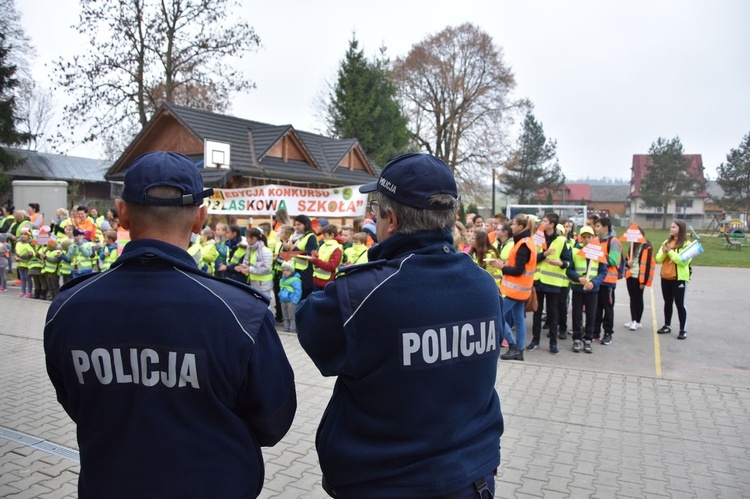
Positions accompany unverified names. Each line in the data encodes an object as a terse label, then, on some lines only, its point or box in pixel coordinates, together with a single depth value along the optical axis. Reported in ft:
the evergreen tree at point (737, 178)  163.53
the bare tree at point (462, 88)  133.80
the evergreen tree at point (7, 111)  98.57
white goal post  129.89
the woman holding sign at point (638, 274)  32.32
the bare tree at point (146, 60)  87.97
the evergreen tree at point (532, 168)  203.31
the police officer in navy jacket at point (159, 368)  5.73
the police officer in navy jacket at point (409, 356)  6.18
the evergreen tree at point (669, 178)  189.47
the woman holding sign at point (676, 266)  31.19
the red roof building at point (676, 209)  197.47
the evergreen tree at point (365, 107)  111.04
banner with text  47.98
